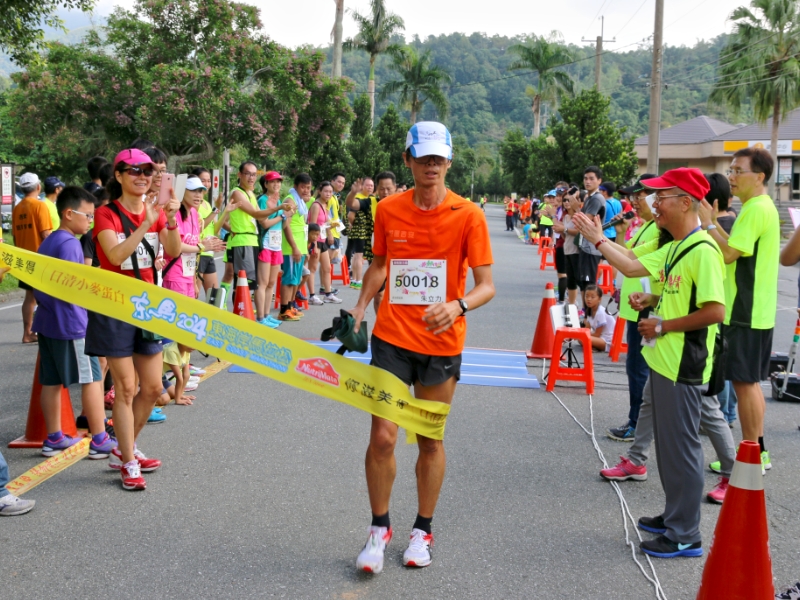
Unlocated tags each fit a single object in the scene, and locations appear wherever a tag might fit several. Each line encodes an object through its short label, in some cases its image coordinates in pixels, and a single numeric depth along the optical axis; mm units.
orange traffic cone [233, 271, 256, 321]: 9906
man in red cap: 4199
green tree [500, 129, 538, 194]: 59594
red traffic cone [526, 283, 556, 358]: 9530
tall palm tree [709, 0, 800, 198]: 40938
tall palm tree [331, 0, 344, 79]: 37344
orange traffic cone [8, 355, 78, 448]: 5758
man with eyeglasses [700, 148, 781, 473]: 5254
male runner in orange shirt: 4031
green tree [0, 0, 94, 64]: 14062
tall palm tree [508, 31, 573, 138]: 60094
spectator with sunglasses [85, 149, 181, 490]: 4801
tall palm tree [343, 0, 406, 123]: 48906
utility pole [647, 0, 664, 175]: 23422
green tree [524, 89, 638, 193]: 33906
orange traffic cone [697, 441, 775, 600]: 3324
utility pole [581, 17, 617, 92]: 39981
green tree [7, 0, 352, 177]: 27781
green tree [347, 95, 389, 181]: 44406
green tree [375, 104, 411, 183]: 48719
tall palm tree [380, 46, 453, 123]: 58938
